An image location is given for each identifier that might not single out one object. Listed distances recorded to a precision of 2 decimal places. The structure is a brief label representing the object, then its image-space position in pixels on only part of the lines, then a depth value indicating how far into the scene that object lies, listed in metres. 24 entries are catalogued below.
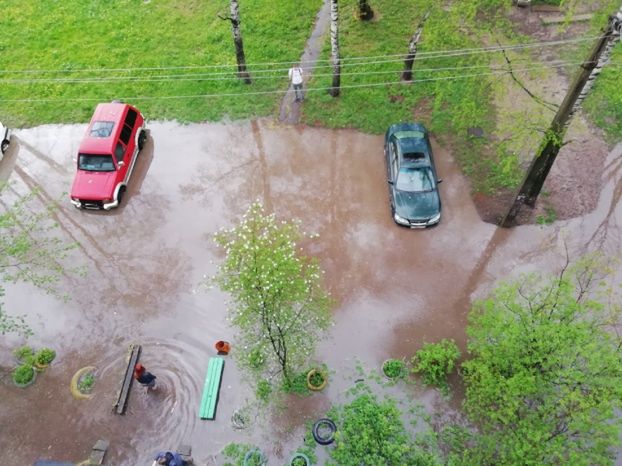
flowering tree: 10.51
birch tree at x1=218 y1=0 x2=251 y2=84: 17.73
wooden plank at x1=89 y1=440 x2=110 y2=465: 11.99
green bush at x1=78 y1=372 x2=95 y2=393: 13.23
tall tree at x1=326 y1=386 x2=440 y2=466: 8.38
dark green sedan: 15.56
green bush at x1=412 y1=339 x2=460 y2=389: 12.62
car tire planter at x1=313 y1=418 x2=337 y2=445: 11.92
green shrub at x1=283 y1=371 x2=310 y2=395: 12.84
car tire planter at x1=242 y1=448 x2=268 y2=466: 11.53
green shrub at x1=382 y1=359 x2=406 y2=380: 12.97
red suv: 16.45
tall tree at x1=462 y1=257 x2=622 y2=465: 8.74
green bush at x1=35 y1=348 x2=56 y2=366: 13.59
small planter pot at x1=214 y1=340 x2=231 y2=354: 13.38
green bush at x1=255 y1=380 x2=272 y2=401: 12.78
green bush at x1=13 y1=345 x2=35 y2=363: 13.77
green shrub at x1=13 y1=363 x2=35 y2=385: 13.38
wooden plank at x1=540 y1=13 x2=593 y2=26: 20.94
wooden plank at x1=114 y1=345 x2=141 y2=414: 12.76
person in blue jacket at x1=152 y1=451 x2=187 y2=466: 11.18
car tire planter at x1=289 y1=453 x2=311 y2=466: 11.52
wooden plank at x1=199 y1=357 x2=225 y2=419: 12.52
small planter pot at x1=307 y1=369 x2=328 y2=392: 12.84
